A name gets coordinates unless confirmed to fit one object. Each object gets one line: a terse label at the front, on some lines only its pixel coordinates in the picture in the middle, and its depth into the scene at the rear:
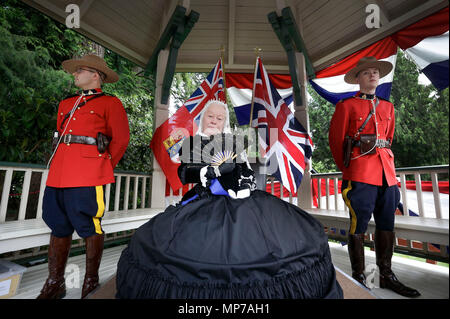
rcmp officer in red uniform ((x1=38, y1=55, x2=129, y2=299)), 1.40
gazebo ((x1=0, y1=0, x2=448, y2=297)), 2.18
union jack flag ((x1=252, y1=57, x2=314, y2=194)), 2.51
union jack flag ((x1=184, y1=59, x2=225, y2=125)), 2.95
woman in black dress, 0.80
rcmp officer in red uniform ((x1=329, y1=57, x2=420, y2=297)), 1.44
